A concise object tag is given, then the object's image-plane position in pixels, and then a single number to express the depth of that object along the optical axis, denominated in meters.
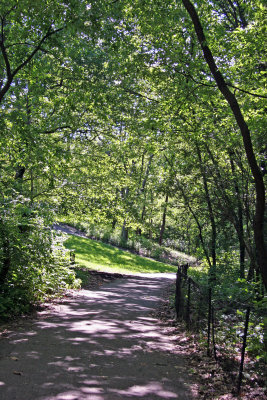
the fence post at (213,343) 5.36
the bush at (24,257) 7.33
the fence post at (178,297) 8.92
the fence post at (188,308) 7.33
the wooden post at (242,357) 4.19
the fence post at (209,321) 5.69
